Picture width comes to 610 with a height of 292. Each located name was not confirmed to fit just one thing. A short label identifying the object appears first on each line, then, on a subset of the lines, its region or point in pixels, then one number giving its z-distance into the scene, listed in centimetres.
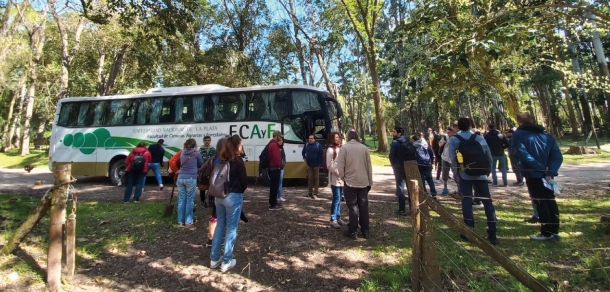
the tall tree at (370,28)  1579
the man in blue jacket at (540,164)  462
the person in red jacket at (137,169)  773
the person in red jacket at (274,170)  702
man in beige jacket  505
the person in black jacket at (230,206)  427
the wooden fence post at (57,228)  390
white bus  1020
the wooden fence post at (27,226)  404
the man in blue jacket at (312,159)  783
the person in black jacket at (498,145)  900
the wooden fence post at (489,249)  226
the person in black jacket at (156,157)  916
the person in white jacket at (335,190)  588
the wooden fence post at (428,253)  302
